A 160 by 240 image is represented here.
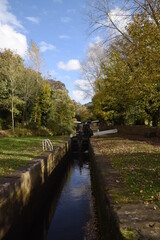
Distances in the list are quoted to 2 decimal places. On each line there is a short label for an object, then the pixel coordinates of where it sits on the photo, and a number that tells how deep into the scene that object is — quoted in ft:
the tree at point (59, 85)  203.09
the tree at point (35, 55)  93.09
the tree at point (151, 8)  23.63
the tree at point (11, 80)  78.84
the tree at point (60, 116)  90.58
